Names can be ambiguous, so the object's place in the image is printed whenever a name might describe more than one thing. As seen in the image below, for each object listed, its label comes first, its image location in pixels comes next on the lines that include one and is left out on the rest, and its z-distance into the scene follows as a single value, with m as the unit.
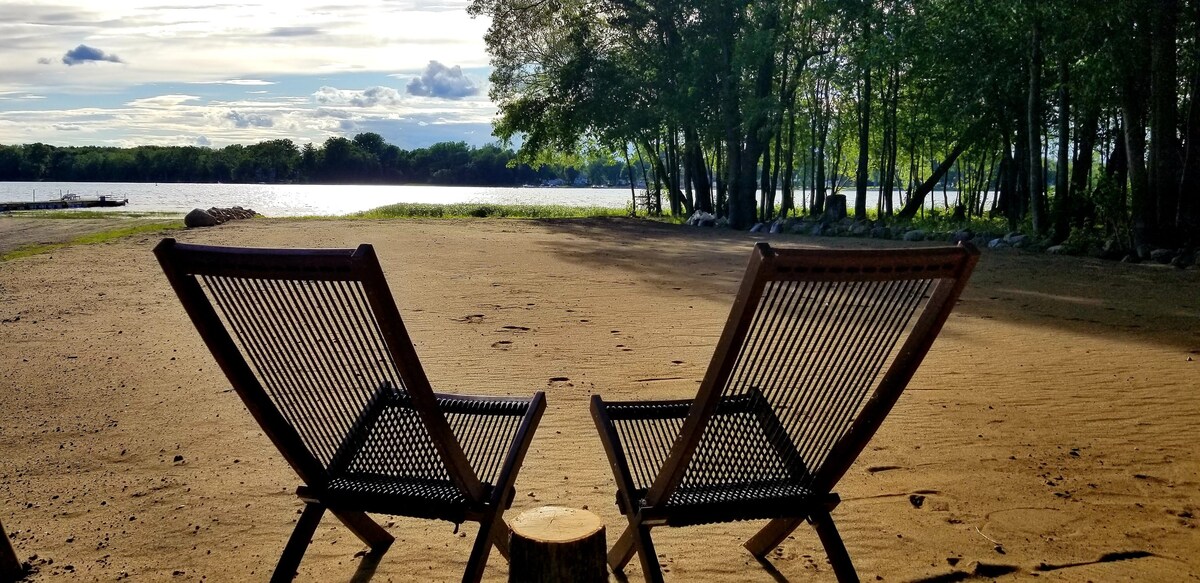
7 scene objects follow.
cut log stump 2.51
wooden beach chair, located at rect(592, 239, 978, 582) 2.49
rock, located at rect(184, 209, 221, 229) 26.52
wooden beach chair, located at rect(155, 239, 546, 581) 2.55
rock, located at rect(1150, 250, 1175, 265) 15.28
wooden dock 51.69
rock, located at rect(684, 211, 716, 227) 29.89
